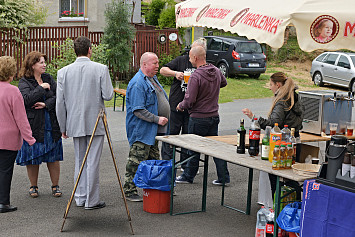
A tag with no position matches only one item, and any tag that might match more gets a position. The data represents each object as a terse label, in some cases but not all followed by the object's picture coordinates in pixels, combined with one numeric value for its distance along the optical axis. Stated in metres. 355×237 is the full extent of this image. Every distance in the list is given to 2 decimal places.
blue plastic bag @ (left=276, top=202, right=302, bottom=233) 5.57
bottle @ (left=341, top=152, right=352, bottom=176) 5.27
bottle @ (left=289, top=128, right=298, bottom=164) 5.88
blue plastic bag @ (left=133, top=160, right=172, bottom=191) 6.93
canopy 5.42
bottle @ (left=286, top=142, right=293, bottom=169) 5.77
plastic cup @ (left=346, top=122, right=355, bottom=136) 8.12
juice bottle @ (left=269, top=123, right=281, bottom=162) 5.86
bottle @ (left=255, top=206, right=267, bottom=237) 6.10
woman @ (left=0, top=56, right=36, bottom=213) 6.80
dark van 23.27
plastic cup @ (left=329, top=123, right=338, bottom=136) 8.06
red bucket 7.06
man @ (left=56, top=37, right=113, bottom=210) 6.91
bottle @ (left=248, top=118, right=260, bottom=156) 6.36
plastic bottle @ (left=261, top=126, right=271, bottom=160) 6.10
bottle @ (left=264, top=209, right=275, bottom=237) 5.87
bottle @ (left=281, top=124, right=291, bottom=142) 6.03
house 23.61
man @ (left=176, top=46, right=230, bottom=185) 7.83
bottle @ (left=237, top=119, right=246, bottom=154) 6.48
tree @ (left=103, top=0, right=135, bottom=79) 19.06
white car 22.58
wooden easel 6.33
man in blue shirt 7.32
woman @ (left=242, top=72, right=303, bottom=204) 6.72
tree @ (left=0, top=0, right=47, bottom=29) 18.53
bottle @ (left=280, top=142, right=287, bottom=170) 5.75
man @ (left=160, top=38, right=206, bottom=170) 8.68
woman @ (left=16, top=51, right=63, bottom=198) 7.35
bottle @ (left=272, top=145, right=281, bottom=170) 5.73
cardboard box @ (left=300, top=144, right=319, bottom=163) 7.63
